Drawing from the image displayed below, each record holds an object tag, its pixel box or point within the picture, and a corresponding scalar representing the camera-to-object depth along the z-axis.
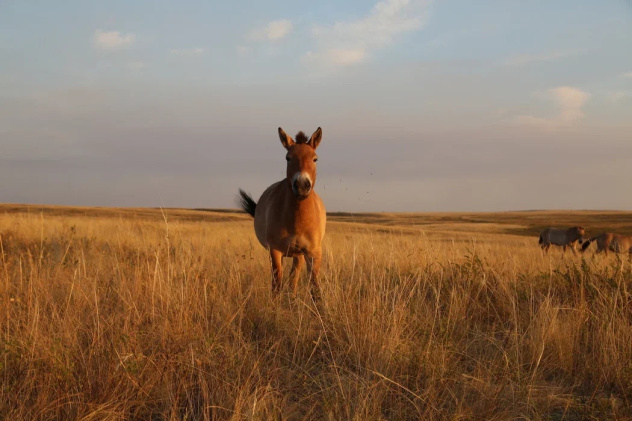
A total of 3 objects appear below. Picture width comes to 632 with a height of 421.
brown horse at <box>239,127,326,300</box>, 6.05
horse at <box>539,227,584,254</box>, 25.62
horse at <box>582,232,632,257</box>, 21.53
